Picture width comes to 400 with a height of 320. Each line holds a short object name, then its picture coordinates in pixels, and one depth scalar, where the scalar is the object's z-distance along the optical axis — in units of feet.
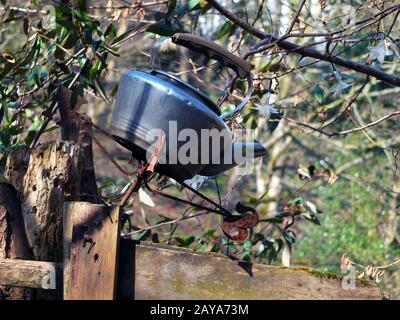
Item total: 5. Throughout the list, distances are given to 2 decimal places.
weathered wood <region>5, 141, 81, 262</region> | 15.44
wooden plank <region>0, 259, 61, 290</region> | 14.29
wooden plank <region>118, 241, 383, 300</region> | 12.74
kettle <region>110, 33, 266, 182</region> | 12.76
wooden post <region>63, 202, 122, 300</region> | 13.42
